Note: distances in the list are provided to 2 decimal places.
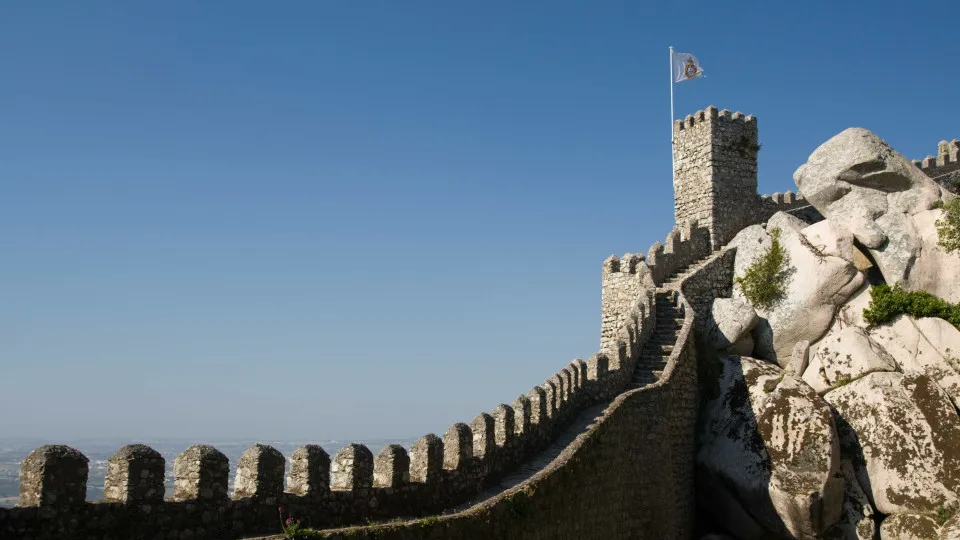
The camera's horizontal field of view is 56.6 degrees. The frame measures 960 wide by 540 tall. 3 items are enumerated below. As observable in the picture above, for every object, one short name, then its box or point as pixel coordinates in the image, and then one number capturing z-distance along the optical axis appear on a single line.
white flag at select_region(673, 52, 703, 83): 31.83
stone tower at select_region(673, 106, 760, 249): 28.42
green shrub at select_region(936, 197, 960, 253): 24.64
